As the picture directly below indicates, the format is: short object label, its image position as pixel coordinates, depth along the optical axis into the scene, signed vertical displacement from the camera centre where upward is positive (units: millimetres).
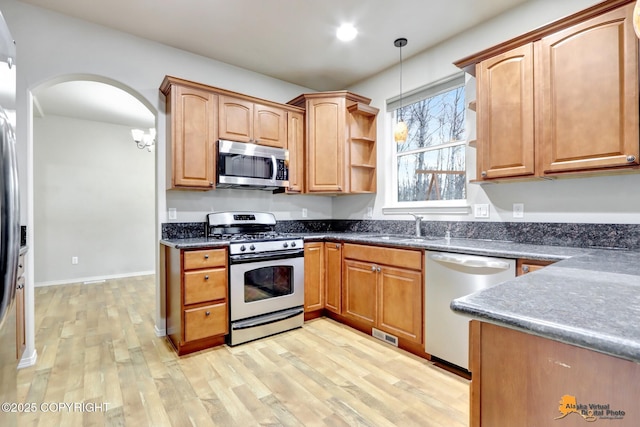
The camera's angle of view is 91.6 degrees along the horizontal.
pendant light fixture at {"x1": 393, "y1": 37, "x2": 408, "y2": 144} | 2703 +690
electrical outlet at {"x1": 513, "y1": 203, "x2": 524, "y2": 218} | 2400 +8
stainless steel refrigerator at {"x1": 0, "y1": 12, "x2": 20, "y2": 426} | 851 -116
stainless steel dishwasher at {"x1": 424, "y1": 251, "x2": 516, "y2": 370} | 1988 -541
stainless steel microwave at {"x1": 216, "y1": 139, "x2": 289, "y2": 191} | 2941 +458
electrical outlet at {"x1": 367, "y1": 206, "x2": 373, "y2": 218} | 3672 -6
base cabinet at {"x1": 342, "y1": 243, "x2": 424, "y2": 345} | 2422 -671
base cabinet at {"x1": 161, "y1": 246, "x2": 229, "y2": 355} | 2467 -710
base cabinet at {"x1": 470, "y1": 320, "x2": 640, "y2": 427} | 584 -363
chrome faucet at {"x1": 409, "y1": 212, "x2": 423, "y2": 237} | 2952 -111
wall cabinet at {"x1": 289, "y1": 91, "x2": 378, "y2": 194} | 3416 +795
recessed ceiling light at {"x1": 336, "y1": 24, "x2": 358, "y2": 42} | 2721 +1609
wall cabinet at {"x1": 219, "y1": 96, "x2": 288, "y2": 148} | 3002 +914
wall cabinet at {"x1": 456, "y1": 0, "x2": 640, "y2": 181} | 1710 +698
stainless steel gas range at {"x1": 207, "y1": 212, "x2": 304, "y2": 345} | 2684 -627
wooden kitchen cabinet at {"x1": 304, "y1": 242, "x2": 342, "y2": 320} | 3152 -677
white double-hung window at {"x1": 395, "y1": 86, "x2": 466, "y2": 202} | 2977 +631
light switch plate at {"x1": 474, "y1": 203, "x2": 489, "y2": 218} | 2607 +9
